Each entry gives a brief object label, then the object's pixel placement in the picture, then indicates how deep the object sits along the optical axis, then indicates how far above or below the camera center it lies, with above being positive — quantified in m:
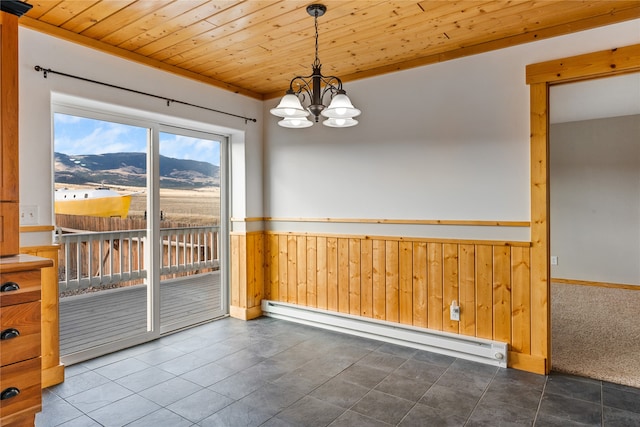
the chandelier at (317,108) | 2.23 +0.62
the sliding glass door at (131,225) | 3.17 -0.13
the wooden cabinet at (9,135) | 1.96 +0.40
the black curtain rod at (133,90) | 2.73 +1.04
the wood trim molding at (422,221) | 3.02 -0.11
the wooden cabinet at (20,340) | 1.75 -0.61
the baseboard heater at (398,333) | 3.04 -1.13
